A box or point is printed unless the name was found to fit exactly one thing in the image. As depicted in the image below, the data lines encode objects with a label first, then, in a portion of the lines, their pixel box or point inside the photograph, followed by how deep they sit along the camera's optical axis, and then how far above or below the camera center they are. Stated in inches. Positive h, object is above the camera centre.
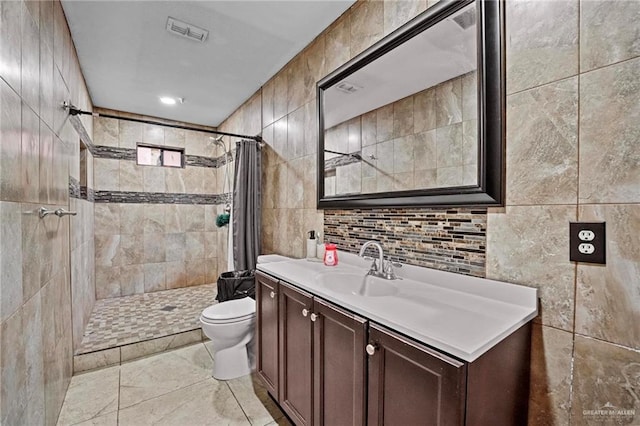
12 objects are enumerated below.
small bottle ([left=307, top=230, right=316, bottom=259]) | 82.9 -10.2
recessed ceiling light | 130.8 +52.0
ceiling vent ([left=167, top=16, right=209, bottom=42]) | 79.8 +52.6
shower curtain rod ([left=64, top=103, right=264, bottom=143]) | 80.0 +29.7
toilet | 79.2 -35.9
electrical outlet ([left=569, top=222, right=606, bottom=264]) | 35.2 -4.0
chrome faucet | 56.9 -11.6
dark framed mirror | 45.4 +19.2
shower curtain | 111.9 +1.7
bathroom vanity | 31.1 -18.2
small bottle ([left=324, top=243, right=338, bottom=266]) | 72.2 -11.4
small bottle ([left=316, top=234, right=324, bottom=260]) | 81.2 -11.3
